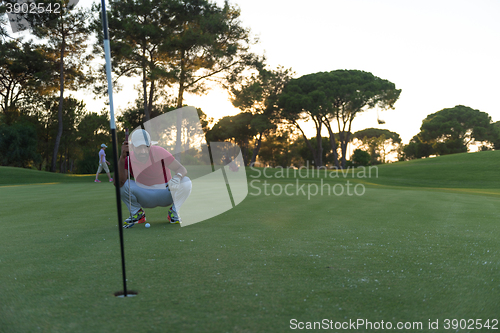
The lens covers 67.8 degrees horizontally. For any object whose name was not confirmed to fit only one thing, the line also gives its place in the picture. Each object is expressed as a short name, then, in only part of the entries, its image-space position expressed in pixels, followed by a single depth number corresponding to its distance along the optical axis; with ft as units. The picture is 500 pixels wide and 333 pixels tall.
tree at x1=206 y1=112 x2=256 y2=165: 165.68
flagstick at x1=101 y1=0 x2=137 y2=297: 8.80
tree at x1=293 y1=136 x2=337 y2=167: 255.50
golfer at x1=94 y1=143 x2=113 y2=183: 63.26
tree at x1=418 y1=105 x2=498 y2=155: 183.73
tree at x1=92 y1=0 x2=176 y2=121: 91.15
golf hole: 8.64
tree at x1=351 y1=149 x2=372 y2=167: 181.32
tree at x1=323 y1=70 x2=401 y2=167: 145.48
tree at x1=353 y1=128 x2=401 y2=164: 263.49
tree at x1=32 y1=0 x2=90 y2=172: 109.50
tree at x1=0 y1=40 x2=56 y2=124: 116.88
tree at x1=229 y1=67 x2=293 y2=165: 155.72
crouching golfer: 18.45
